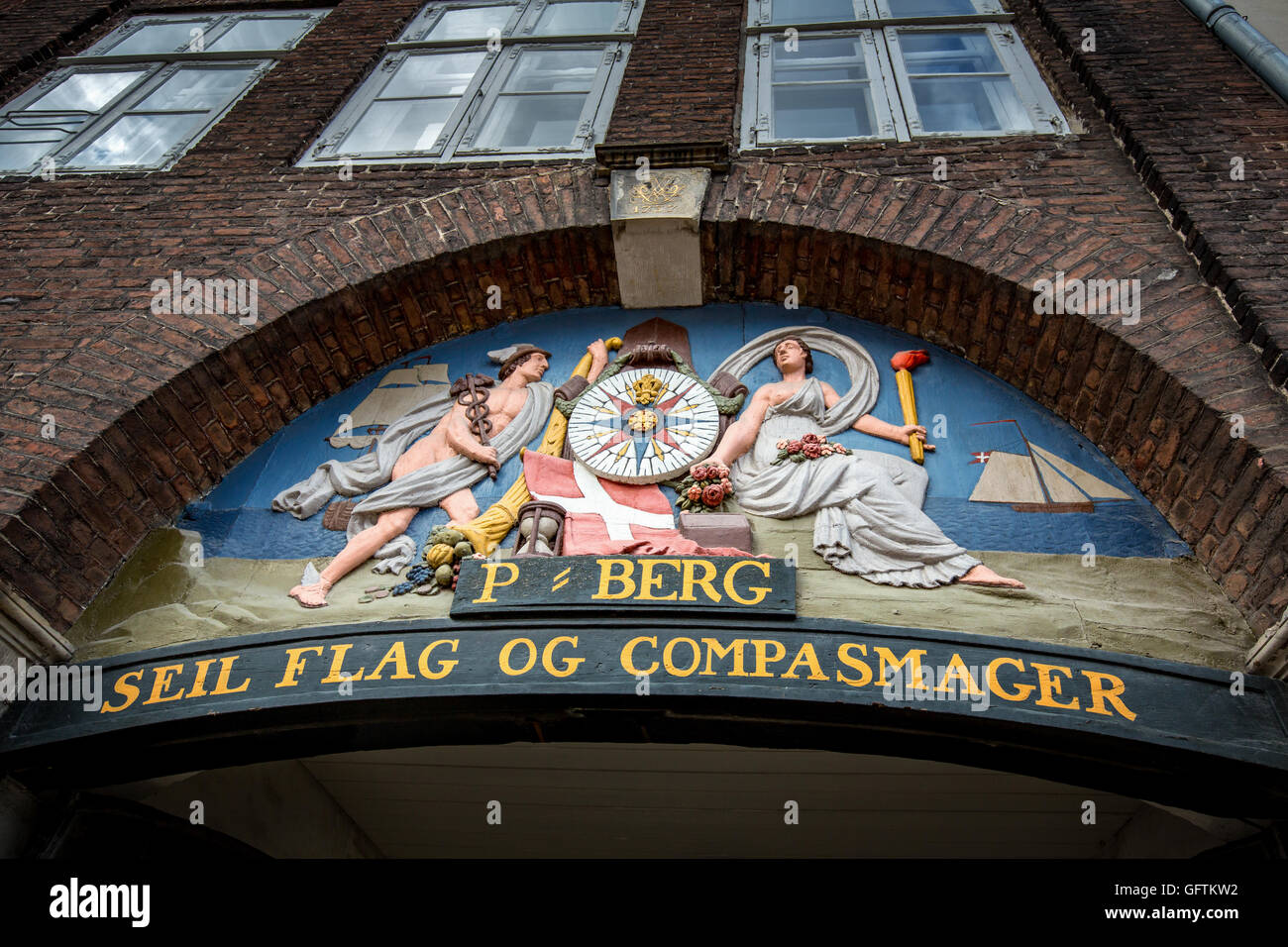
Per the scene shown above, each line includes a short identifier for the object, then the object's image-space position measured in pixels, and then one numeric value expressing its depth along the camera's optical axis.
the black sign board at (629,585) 4.44
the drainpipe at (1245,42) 6.42
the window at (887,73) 7.01
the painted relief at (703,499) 4.62
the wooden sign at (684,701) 3.98
